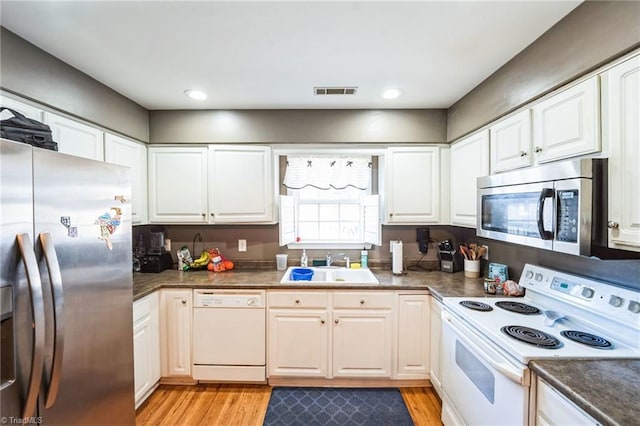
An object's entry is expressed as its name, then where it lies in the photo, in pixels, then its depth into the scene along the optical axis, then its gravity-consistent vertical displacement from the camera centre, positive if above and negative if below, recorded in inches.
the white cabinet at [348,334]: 88.7 -39.6
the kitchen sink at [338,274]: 102.8 -24.2
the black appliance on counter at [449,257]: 104.4 -18.0
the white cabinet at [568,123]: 48.7 +16.9
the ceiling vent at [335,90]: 85.4 +37.7
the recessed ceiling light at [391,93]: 87.4 +37.6
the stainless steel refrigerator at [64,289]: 37.1 -12.4
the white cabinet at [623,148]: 42.3 +9.8
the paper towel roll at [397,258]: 100.8 -17.3
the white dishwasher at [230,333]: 89.6 -39.4
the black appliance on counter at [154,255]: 102.7 -16.4
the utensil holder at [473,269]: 96.1 -20.2
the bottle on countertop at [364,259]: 110.7 -19.5
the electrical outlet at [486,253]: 97.3 -15.0
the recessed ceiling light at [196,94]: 87.4 +37.6
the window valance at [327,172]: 114.0 +15.9
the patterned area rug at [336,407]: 76.5 -57.6
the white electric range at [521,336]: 47.4 -23.9
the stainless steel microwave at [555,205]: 46.4 +1.0
